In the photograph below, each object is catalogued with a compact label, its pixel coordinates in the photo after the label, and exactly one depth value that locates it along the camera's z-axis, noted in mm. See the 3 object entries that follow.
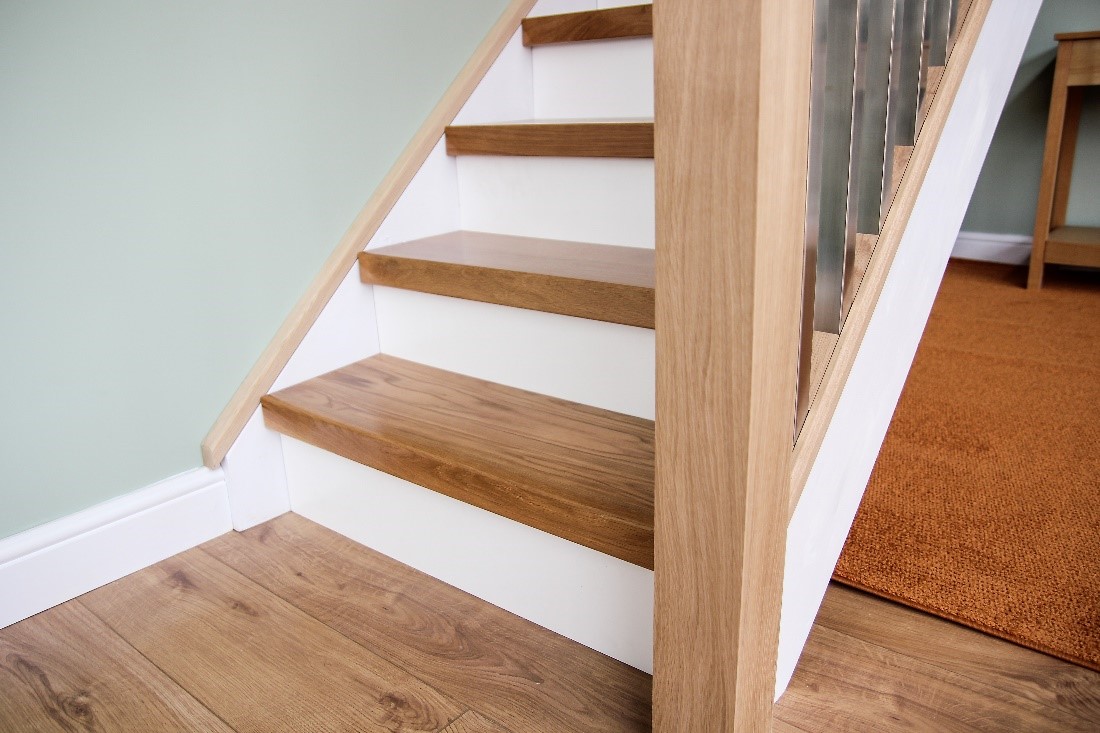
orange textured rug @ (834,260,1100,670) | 1100
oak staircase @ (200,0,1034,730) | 727
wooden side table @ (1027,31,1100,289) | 2312
